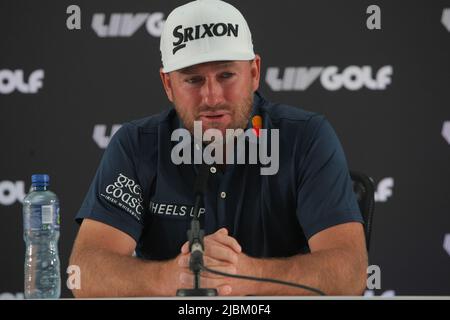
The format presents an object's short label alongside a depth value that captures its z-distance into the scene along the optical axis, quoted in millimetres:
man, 5741
